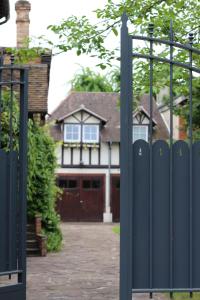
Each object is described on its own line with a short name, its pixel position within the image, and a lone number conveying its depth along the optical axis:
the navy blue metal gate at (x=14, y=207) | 7.43
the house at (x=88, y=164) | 38.22
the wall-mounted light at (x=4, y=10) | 10.05
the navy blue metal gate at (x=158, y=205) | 6.09
